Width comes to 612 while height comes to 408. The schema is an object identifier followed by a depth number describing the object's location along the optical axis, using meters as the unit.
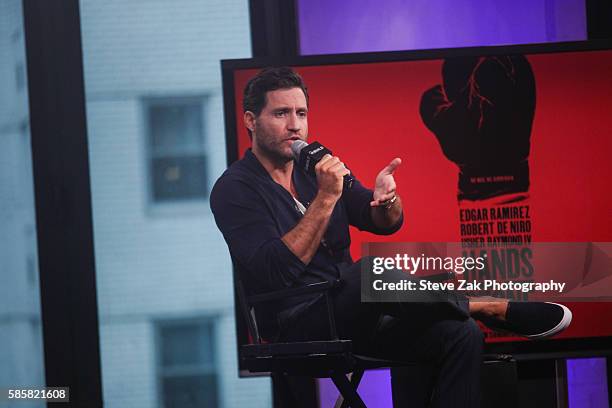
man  5.66
